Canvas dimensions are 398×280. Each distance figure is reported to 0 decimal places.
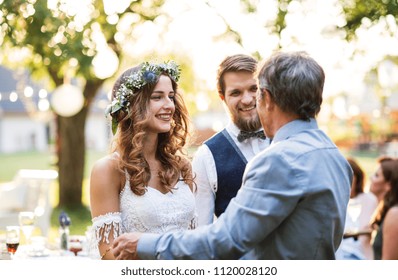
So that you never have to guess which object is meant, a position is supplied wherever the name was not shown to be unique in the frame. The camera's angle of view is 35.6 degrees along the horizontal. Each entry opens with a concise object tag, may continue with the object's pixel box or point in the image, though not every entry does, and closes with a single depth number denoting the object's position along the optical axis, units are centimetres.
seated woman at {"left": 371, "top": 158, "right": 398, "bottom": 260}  397
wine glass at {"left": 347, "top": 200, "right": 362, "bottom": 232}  486
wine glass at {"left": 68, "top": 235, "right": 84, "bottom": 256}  421
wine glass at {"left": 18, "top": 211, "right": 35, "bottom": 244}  410
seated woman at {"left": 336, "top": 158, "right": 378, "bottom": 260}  485
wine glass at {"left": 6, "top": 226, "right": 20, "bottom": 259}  359
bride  277
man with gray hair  194
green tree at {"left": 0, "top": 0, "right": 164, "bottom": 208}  566
